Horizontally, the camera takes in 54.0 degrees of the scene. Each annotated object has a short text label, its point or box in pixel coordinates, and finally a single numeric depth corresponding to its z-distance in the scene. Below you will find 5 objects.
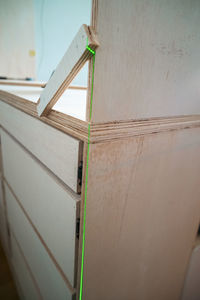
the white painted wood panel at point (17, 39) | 1.61
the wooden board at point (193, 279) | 0.77
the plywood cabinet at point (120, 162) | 0.32
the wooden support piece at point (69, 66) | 0.27
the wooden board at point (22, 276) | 0.80
